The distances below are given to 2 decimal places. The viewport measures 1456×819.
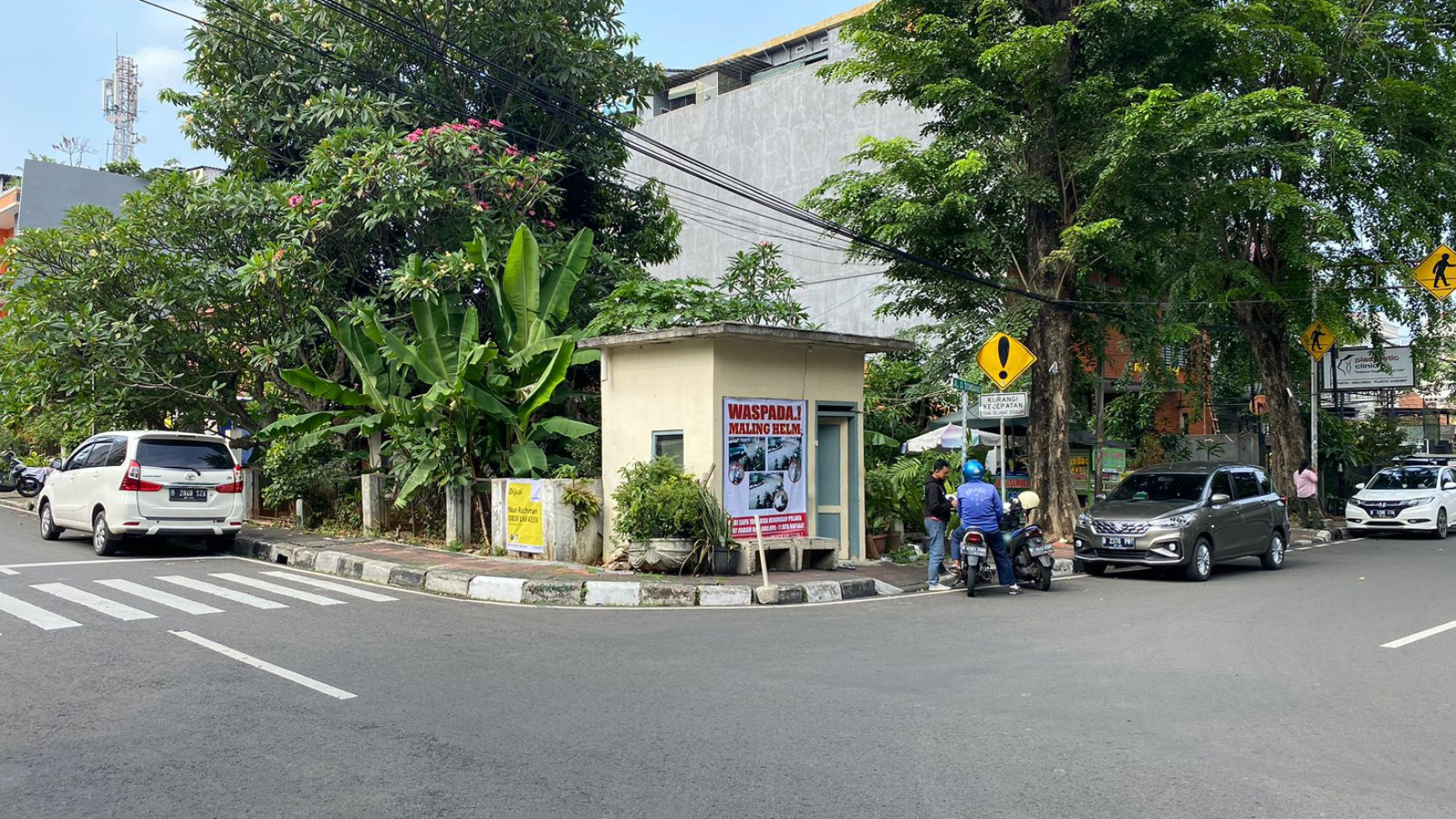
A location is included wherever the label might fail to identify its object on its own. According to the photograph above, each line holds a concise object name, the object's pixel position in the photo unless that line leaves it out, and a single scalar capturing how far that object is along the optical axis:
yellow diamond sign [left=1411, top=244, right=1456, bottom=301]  22.09
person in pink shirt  24.52
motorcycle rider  12.86
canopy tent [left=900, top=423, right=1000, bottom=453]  19.23
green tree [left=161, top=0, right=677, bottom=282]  19.80
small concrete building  13.50
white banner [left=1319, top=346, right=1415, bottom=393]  29.77
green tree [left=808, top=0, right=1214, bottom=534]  17.56
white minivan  15.01
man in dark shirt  13.60
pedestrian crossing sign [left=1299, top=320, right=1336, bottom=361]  24.70
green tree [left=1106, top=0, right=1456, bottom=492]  18.86
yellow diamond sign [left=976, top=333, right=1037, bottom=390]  15.98
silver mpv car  14.50
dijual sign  14.38
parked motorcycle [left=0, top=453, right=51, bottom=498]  27.98
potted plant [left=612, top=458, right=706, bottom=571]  12.75
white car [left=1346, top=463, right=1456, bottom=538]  23.44
